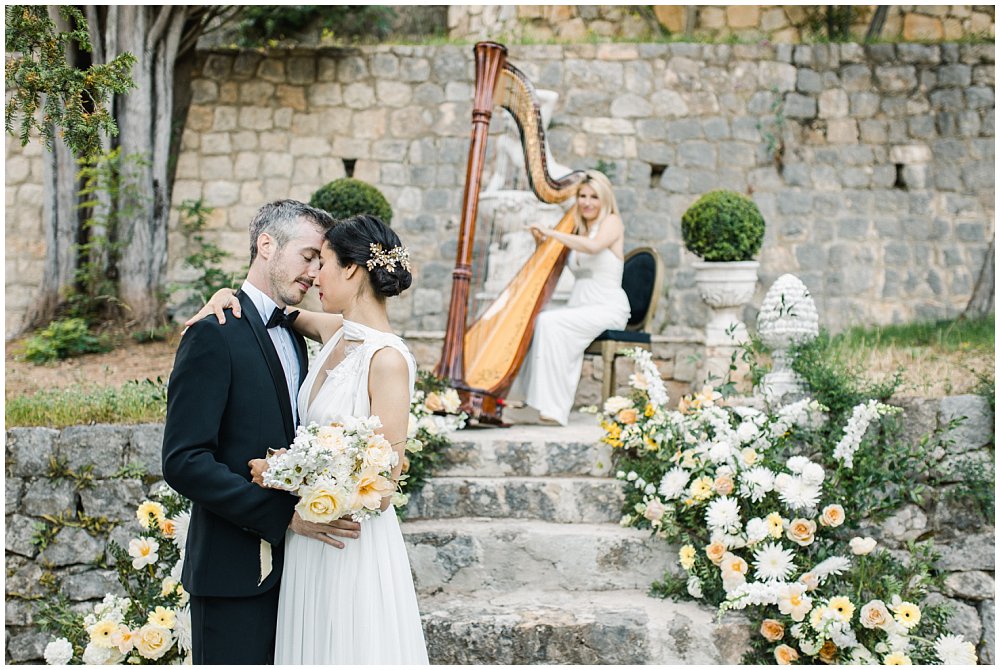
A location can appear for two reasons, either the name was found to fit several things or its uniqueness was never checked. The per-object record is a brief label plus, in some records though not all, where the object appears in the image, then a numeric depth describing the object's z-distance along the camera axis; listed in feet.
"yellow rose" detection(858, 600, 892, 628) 9.80
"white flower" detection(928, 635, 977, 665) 9.97
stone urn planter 16.38
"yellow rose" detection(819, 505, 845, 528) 10.55
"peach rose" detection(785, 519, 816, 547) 10.38
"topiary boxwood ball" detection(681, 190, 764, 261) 16.15
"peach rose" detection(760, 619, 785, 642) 9.61
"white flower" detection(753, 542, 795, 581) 10.07
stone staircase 9.71
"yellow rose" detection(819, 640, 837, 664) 9.87
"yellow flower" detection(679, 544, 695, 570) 10.36
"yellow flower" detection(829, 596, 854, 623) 9.66
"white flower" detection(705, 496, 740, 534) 10.38
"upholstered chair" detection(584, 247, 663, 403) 15.92
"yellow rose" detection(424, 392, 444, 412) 13.15
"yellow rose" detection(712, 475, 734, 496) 10.59
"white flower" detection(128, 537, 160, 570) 9.94
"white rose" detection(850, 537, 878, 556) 10.46
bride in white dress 6.53
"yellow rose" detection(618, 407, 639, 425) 12.22
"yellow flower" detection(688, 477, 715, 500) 10.66
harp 13.41
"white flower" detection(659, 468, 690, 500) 10.90
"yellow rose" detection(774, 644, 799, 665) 9.60
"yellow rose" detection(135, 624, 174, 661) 9.15
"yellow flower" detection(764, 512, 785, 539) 10.29
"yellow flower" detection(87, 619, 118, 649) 9.45
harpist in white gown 15.35
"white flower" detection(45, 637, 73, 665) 10.11
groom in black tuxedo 6.12
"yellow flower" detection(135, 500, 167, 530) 9.93
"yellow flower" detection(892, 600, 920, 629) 9.80
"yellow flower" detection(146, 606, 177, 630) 9.23
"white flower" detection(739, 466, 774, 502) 10.52
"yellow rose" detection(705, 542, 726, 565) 10.19
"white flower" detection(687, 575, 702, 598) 10.23
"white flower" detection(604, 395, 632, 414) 12.44
